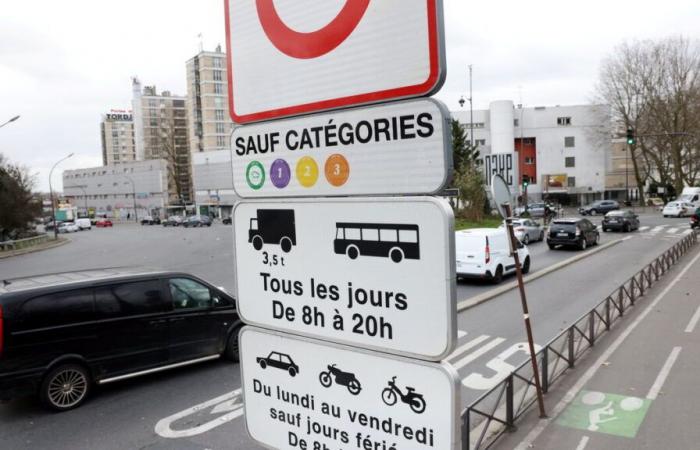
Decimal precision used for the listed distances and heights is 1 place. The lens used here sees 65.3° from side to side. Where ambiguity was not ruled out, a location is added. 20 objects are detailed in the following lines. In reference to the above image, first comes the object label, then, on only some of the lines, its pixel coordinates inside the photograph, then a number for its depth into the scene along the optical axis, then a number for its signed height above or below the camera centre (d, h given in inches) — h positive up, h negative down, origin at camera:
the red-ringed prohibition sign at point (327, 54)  59.0 +17.2
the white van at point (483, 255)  685.3 -82.1
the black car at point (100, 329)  290.5 -73.3
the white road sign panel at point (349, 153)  58.2 +5.2
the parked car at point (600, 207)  2317.1 -90.1
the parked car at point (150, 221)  3210.9 -105.8
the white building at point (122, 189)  3909.9 +123.2
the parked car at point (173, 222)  2788.9 -101.9
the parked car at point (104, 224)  3228.3 -113.2
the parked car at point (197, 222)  2564.0 -96.0
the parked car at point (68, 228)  2815.0 -112.3
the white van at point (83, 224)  2957.7 -99.3
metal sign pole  248.4 -53.3
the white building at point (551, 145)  2773.1 +226.9
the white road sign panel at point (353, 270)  57.4 -8.9
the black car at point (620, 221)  1423.5 -94.8
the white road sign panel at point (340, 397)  59.2 -24.7
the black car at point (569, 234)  1039.0 -88.9
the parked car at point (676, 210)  1943.9 -94.2
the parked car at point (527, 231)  1150.7 -91.0
